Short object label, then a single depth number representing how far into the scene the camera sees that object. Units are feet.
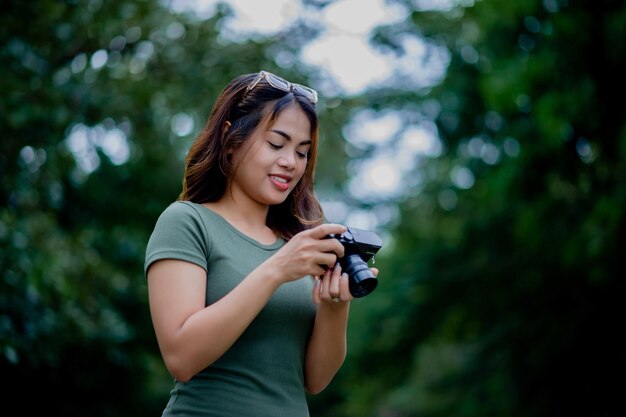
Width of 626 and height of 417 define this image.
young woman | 7.45
